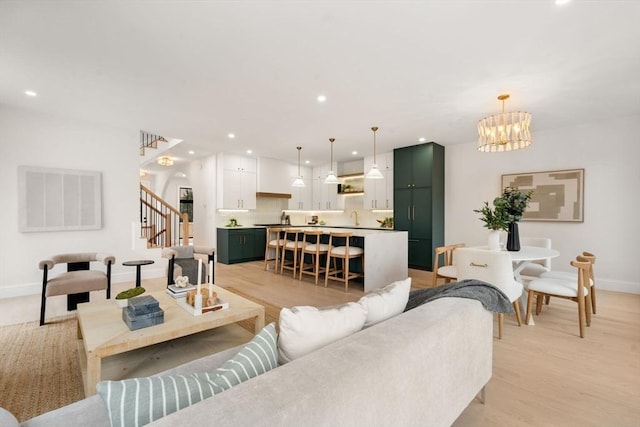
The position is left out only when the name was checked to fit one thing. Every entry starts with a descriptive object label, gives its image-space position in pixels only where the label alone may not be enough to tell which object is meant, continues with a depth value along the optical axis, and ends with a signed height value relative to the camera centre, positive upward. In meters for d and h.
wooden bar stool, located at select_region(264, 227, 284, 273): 5.47 -0.63
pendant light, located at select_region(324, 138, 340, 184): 5.15 +0.58
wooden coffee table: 1.64 -0.80
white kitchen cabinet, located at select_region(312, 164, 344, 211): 7.84 +0.48
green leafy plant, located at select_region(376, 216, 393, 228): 6.73 -0.29
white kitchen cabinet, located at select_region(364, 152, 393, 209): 6.58 +0.56
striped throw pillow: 0.71 -0.50
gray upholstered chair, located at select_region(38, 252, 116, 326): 2.99 -0.76
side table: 3.27 -0.62
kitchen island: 4.31 -0.74
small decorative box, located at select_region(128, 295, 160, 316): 1.96 -0.67
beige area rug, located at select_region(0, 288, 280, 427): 1.80 -1.19
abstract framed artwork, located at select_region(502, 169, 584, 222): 4.62 +0.28
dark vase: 3.35 -0.34
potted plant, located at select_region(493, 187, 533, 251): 3.23 +0.07
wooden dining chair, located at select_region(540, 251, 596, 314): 3.10 -0.75
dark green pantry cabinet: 5.81 +0.26
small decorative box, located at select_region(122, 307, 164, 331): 1.90 -0.74
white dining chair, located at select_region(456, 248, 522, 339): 2.73 -0.59
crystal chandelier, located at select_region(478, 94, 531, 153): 3.29 +0.93
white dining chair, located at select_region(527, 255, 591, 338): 2.72 -0.79
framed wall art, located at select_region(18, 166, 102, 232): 4.01 +0.16
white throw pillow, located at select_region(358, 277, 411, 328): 1.42 -0.48
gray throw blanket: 1.64 -0.50
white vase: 3.31 -0.35
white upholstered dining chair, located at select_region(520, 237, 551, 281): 3.73 -0.76
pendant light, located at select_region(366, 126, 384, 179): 4.49 +0.58
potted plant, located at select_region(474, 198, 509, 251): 3.22 -0.13
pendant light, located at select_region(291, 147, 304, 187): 5.51 +0.53
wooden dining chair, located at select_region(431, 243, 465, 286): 3.52 -0.77
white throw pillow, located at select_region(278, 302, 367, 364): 1.11 -0.49
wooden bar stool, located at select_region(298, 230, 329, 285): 4.68 -0.67
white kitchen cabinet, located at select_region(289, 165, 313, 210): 8.01 +0.54
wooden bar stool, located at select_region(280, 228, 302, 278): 5.13 -0.64
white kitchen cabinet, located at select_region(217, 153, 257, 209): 6.62 +0.69
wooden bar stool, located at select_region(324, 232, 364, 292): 4.34 -0.68
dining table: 2.97 -0.50
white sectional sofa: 0.71 -0.53
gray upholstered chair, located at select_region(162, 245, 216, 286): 3.91 -0.76
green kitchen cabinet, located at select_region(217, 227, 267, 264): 6.54 -0.81
